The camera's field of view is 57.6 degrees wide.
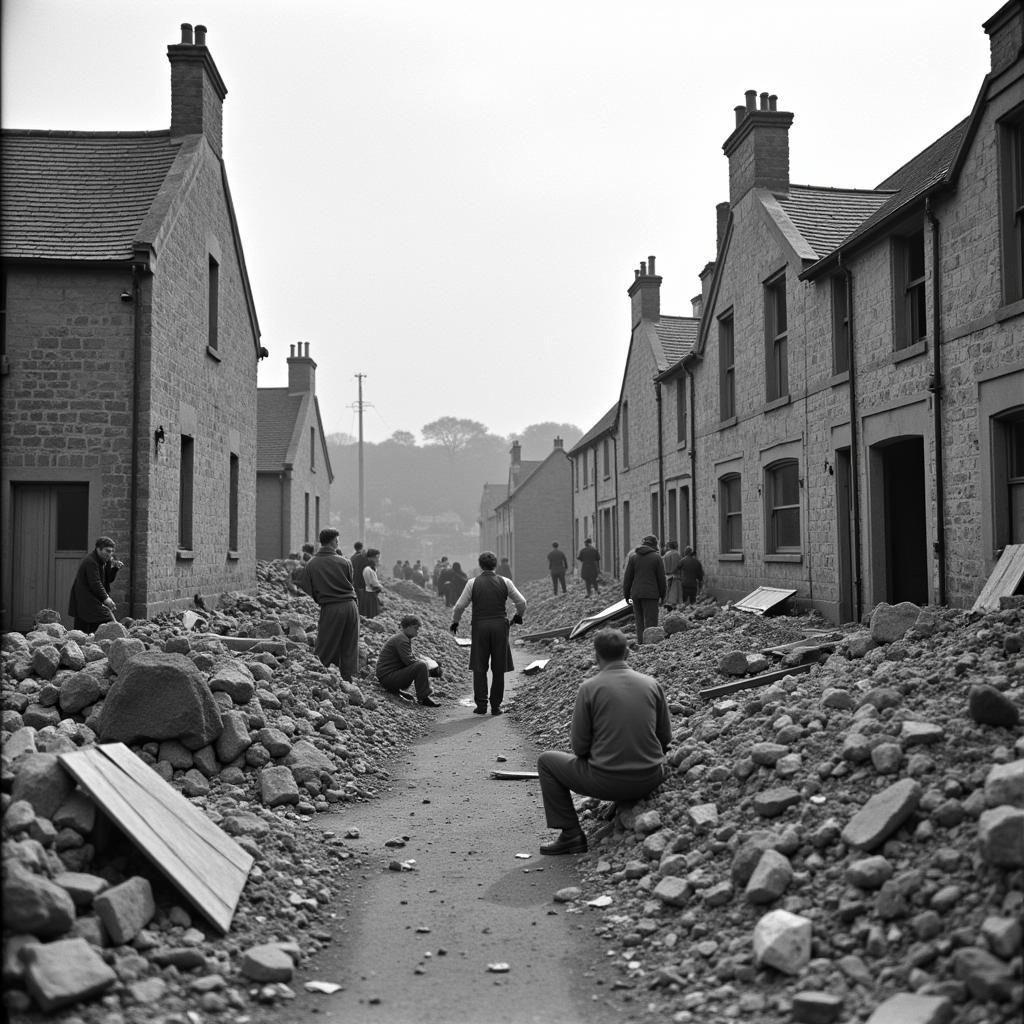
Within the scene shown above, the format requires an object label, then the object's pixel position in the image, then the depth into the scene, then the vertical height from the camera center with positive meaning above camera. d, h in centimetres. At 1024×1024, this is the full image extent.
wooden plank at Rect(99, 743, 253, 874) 546 -143
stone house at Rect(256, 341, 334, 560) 2825 +327
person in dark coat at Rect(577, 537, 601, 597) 2642 -5
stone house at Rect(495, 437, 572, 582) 4503 +243
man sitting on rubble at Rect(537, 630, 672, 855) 636 -127
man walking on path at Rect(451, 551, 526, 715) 1183 -67
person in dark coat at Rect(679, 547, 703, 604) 1898 -28
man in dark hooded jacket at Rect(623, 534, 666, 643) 1445 -27
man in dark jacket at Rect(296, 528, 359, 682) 1133 -45
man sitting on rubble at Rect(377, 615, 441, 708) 1239 -136
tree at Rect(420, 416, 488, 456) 11344 +1622
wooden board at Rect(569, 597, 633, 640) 1873 -109
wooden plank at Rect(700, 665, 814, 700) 948 -126
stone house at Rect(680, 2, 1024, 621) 998 +262
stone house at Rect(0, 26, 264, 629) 1270 +280
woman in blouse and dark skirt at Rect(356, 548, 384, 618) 1898 -72
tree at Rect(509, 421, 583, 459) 12249 +1705
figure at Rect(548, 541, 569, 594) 2977 -4
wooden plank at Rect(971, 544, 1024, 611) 894 -21
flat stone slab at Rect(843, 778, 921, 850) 474 -133
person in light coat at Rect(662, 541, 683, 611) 1897 -30
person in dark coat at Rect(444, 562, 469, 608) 2994 -58
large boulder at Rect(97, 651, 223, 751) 722 -106
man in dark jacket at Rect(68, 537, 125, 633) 1100 -23
